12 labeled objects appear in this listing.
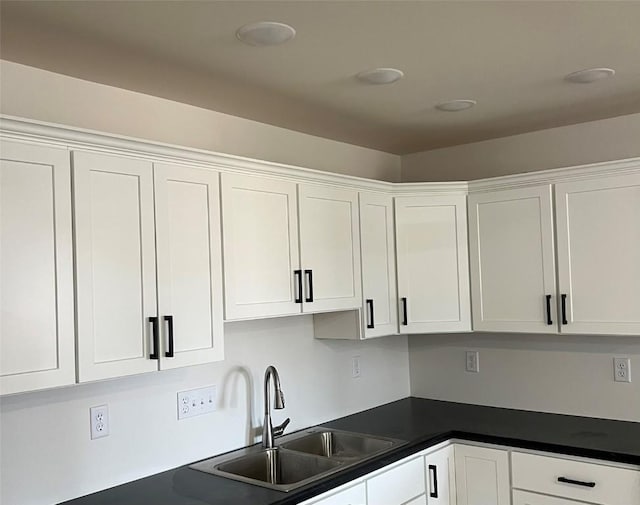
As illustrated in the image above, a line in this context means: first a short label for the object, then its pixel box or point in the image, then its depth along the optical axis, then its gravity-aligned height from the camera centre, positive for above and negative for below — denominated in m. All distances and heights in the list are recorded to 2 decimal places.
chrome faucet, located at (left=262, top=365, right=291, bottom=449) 2.89 -0.64
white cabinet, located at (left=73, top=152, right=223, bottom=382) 2.06 +0.05
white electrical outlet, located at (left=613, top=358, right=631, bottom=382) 3.25 -0.56
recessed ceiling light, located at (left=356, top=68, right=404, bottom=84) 2.45 +0.78
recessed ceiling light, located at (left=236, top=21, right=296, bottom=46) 1.97 +0.78
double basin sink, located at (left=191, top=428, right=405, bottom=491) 2.66 -0.83
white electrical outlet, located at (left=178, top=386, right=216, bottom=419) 2.71 -0.55
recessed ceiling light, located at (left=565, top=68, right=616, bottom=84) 2.52 +0.77
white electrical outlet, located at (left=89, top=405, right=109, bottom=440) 2.38 -0.54
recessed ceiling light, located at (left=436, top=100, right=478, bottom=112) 2.93 +0.78
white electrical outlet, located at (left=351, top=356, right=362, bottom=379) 3.63 -0.56
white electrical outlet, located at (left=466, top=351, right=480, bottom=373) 3.79 -0.57
